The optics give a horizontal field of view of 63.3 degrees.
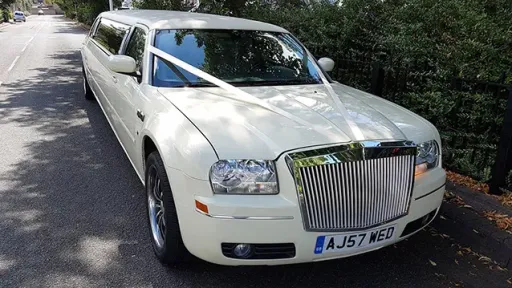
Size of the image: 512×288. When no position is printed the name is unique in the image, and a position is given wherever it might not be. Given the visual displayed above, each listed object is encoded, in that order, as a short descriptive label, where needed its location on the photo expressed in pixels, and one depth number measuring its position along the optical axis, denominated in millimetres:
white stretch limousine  2312
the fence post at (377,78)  5207
